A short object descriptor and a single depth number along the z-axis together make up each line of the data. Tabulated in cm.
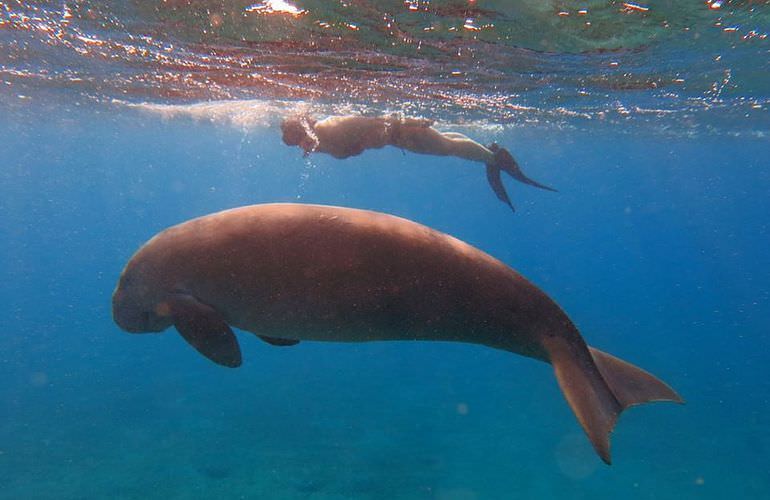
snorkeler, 1158
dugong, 394
